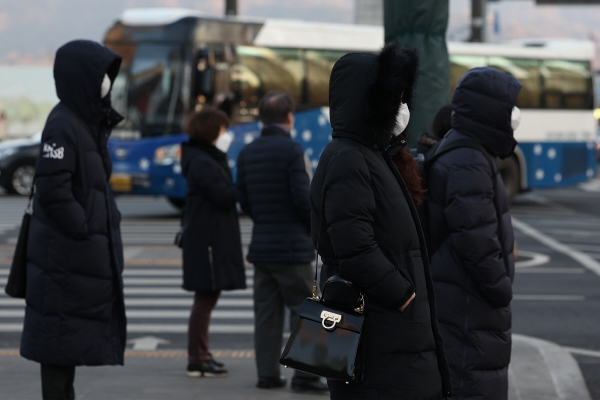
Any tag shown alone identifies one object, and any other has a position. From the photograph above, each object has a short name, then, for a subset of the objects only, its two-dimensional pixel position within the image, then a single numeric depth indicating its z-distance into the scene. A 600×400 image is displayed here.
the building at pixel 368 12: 75.06
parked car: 44.66
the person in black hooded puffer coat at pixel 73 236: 9.76
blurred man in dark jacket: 12.34
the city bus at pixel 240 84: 36.44
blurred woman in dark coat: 13.10
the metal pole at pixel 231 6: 54.00
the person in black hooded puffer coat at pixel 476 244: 8.96
